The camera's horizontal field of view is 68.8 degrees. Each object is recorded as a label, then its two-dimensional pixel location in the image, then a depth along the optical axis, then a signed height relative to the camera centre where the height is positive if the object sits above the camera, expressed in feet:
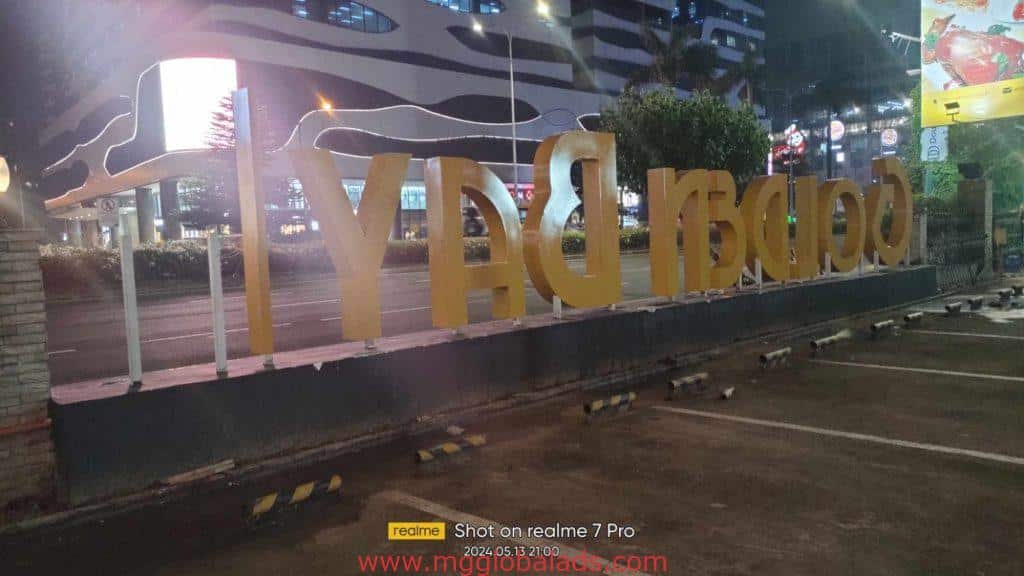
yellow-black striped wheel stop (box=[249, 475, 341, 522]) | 16.52 -5.79
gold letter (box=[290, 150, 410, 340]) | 22.63 +0.59
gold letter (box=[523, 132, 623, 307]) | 28.71 +0.53
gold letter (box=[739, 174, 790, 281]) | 39.50 -0.05
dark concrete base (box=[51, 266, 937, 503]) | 18.30 -4.59
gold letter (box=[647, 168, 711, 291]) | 34.35 +0.01
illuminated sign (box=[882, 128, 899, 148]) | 164.04 +17.68
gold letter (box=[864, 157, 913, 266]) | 49.70 +0.62
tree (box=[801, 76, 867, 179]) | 257.34 +43.56
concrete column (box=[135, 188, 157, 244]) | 154.10 +8.10
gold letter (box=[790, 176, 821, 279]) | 43.75 -0.18
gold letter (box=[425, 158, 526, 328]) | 25.66 +0.08
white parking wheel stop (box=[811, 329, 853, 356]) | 35.96 -5.93
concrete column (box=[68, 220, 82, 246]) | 181.75 +6.06
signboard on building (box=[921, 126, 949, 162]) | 103.24 +9.88
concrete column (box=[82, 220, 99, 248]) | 163.78 +5.42
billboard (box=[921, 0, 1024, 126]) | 82.02 +17.75
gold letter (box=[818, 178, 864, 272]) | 45.24 -0.11
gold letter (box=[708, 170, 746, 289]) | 37.11 -0.17
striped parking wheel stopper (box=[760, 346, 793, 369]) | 32.13 -5.88
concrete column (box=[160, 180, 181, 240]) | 140.05 +9.00
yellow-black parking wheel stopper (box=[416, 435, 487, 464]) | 20.74 -5.97
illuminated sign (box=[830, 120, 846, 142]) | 184.06 +22.51
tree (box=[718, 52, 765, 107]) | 188.03 +38.38
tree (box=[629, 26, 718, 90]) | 184.85 +41.76
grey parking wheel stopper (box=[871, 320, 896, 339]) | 40.14 -6.03
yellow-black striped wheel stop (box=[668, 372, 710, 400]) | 27.99 -6.01
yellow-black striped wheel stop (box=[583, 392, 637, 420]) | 24.95 -5.92
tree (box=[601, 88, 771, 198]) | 125.18 +15.60
